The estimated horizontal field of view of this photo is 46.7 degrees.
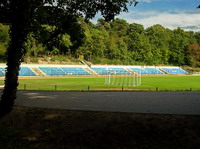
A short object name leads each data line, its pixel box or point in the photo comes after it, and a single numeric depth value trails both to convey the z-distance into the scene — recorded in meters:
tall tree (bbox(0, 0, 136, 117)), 12.66
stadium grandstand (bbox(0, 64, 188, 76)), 58.91
